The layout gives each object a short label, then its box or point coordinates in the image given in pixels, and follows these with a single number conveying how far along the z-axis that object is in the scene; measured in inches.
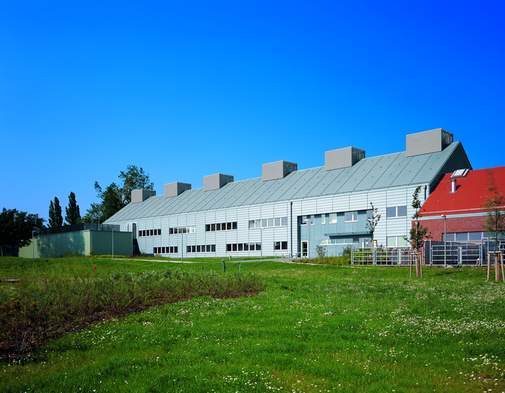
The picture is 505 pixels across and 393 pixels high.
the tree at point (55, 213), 4262.1
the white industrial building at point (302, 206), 1910.7
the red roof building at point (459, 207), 1595.7
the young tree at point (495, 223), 912.9
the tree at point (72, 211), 4269.2
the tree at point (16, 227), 2829.7
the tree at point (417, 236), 1186.6
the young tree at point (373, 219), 1758.6
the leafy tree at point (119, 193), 4133.9
